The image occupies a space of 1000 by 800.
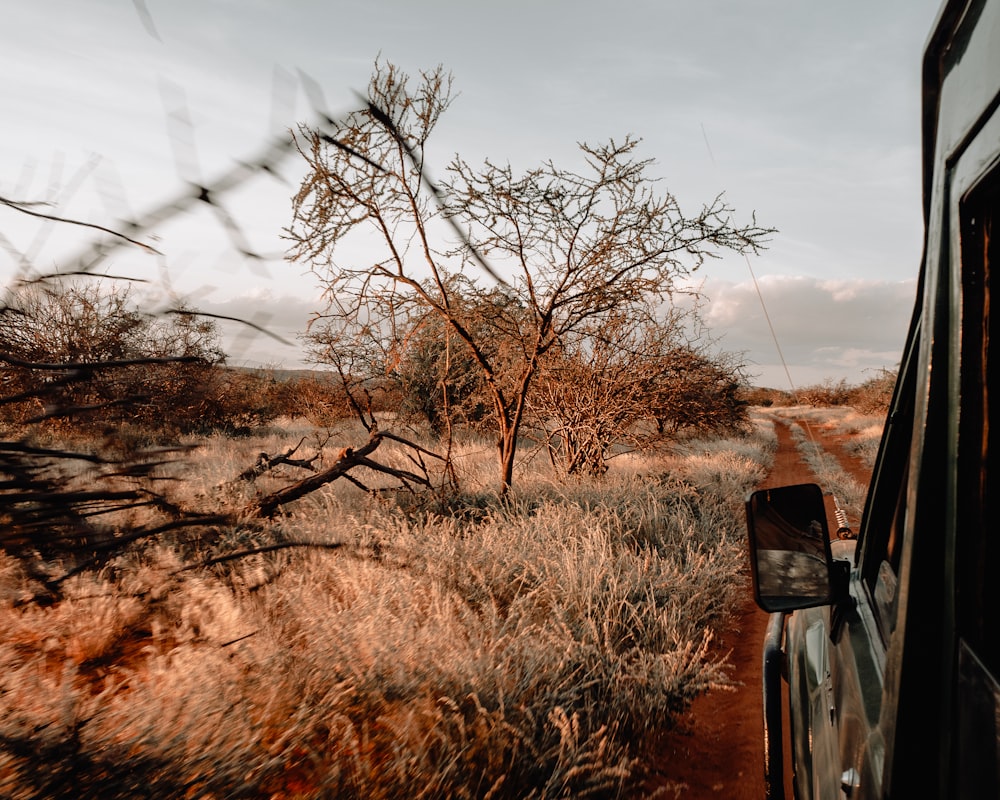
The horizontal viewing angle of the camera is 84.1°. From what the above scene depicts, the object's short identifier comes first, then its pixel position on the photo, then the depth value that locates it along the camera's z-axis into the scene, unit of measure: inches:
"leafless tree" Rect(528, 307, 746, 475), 336.2
